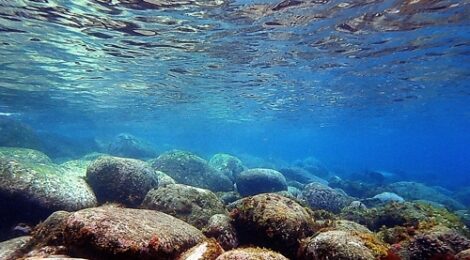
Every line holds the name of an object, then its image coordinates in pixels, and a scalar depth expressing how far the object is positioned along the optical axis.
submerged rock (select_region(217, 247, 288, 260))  4.28
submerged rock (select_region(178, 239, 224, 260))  4.87
